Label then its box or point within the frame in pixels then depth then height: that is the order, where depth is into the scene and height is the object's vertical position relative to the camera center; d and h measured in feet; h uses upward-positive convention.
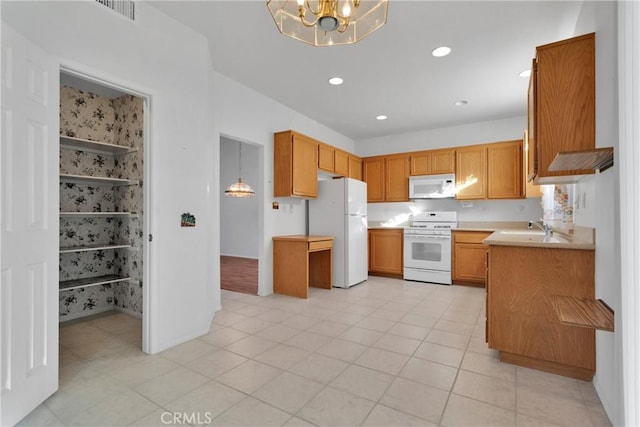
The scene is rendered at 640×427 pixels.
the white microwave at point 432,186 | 17.08 +1.53
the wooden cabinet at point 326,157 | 15.87 +3.00
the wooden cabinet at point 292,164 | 13.92 +2.30
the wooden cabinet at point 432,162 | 17.26 +2.98
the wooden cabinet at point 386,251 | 17.85 -2.32
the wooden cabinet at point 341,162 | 17.25 +2.94
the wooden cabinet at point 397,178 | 18.60 +2.18
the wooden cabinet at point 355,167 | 18.76 +2.93
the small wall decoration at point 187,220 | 8.78 -0.21
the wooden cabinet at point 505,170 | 15.61 +2.22
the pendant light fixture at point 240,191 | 21.46 +1.58
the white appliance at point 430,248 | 16.30 -1.95
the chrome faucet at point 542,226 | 10.62 -0.60
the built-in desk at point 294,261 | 13.25 -2.16
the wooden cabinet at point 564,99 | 6.37 +2.43
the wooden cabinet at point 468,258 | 15.52 -2.36
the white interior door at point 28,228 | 5.22 -0.27
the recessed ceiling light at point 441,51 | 9.78 +5.31
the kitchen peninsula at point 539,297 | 6.77 -2.06
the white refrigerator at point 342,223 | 15.40 -0.52
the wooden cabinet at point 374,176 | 19.45 +2.38
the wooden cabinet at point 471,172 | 16.46 +2.26
